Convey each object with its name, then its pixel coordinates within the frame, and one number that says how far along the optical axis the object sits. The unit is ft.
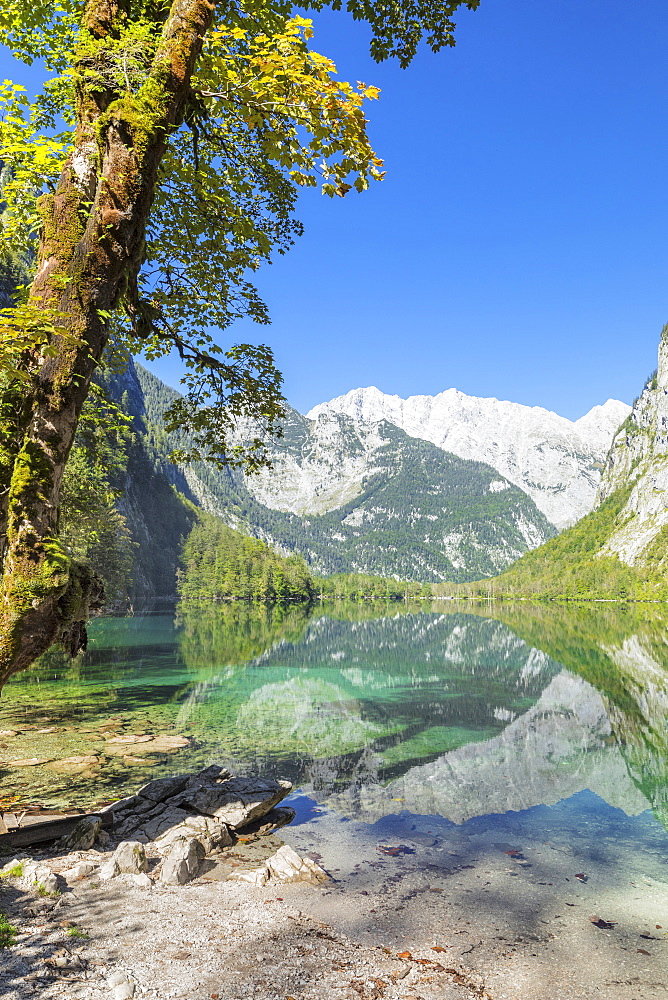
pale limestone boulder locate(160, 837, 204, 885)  33.88
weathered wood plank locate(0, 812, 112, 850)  36.45
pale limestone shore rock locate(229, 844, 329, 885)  35.70
